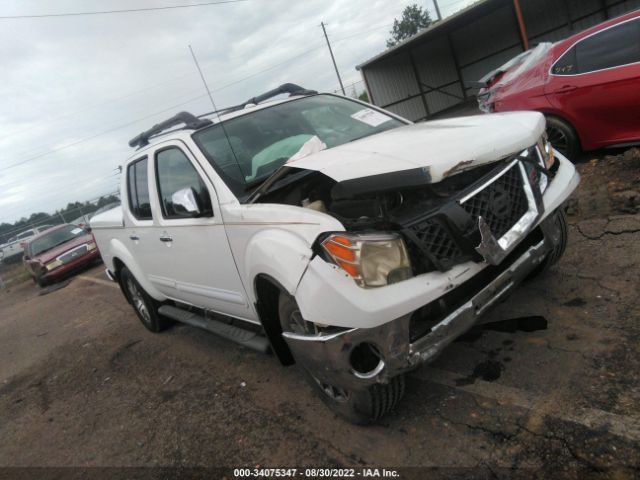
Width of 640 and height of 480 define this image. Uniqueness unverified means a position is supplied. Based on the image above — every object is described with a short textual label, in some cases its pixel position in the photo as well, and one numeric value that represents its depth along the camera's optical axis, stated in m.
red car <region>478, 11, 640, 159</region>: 5.08
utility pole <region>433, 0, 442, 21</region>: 32.47
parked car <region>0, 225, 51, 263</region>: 23.98
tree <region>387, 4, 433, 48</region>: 70.81
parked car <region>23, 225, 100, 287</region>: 12.67
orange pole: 12.56
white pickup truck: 2.15
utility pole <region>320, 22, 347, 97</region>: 40.99
